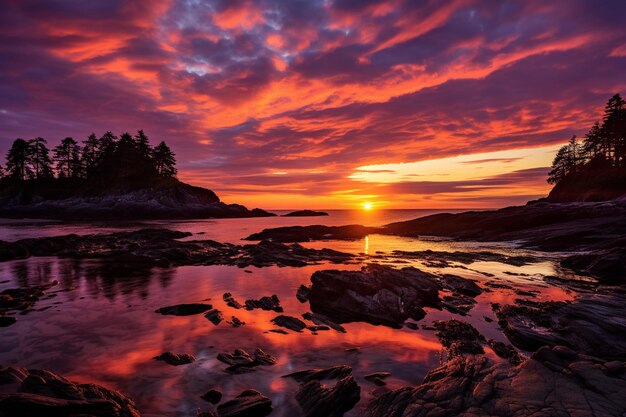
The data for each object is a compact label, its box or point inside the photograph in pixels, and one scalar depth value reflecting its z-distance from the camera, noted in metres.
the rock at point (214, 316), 13.24
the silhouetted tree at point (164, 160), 117.12
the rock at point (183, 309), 14.38
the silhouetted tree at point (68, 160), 117.50
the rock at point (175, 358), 9.53
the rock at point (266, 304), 15.35
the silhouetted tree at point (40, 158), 110.31
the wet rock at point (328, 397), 7.08
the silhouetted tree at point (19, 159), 107.44
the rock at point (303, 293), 17.08
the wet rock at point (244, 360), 9.16
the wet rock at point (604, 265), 20.45
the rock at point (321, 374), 8.56
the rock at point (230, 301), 15.72
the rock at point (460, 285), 17.62
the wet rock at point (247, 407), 6.96
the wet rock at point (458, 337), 10.43
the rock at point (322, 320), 12.81
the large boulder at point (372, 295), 13.93
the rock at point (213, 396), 7.59
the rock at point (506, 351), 9.62
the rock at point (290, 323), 12.68
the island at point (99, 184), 102.00
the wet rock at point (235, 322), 12.90
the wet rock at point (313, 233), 52.22
